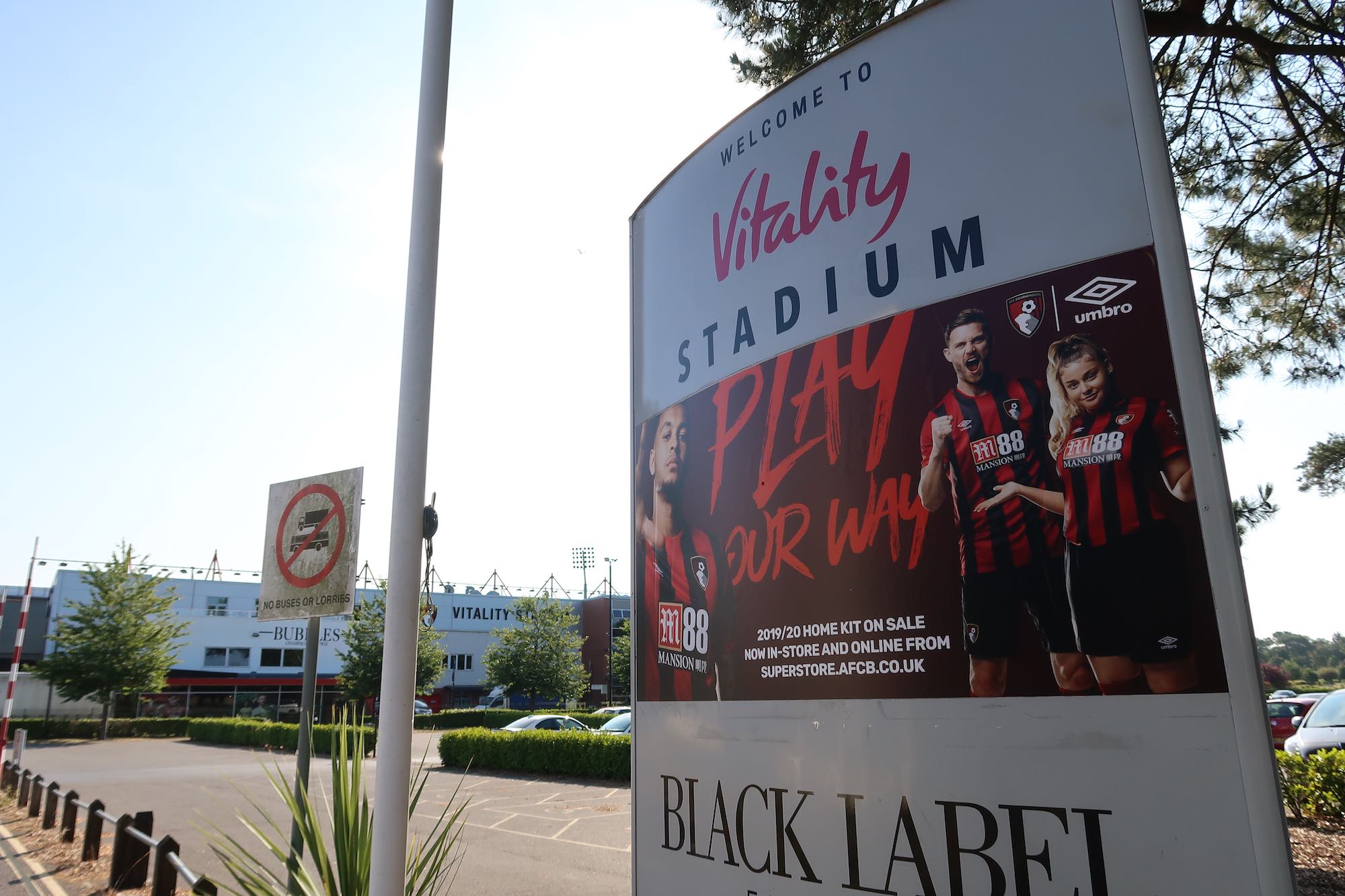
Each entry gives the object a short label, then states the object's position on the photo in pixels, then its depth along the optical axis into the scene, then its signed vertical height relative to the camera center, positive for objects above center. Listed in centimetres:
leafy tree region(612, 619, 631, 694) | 5481 -23
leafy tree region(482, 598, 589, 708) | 4531 +16
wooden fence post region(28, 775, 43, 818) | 1285 -191
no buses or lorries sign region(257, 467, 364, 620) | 484 +65
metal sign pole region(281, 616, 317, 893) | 406 -34
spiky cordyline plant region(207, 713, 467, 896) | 389 -83
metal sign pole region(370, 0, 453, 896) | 360 +81
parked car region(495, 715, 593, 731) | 2541 -184
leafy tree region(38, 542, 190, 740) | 3772 +109
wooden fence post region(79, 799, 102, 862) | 961 -180
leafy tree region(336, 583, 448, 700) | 3966 +11
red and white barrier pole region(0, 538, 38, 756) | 1229 +9
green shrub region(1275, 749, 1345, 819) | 1029 -166
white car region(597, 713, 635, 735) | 2188 -174
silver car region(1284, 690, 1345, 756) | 1284 -125
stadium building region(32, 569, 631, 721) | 5075 +76
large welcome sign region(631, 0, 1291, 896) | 205 +38
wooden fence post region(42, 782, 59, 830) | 1190 -192
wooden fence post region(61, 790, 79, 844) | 1079 -183
